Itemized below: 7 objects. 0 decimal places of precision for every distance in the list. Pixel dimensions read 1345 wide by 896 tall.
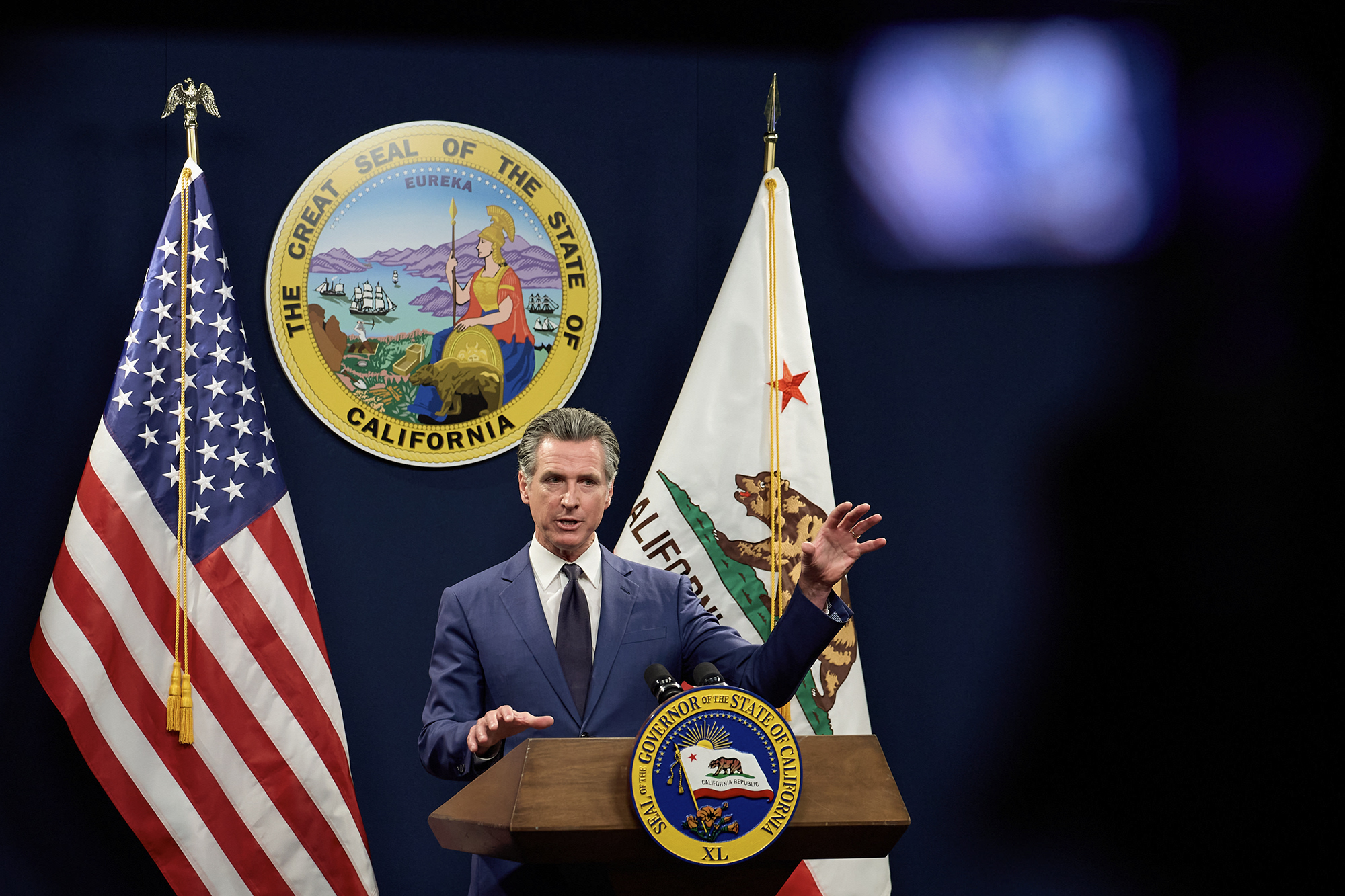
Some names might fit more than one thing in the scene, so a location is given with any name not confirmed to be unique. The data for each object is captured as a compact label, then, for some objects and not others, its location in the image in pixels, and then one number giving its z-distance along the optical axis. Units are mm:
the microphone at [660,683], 9100
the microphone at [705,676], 9137
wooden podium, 9020
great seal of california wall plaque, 10515
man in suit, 9383
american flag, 10148
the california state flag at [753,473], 10375
